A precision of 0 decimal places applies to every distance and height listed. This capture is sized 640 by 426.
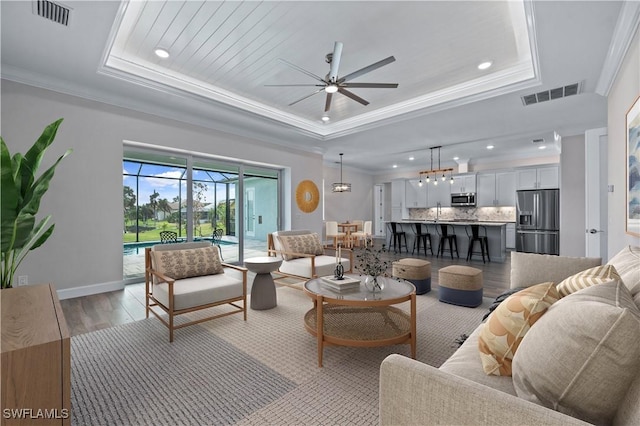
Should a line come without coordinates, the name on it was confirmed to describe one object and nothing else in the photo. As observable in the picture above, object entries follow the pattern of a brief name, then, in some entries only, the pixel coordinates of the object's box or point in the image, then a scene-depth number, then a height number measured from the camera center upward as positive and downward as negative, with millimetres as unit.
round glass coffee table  2266 -977
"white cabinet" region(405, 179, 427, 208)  10547 +661
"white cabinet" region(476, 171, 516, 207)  8766 +688
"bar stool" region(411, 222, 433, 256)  7906 -658
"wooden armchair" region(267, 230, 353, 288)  4211 -654
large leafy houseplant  1853 +121
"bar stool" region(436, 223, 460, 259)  7496 -642
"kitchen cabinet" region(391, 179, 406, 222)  11031 +505
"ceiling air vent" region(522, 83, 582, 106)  3920 +1648
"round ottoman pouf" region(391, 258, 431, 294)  4133 -865
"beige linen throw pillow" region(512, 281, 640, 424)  802 -430
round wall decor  7051 +407
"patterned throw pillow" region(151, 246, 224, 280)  3057 -534
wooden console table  1136 -652
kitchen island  6832 -623
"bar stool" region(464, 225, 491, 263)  6953 -606
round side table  3477 -868
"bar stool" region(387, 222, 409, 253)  8398 -603
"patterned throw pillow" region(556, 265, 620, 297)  1373 -328
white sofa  790 -555
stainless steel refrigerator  7152 -242
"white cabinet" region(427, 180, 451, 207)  10039 +611
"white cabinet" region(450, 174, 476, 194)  9441 +925
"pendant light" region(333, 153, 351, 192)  9141 +792
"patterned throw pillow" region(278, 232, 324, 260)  4555 -504
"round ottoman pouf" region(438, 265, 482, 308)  3564 -920
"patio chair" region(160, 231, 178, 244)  5098 -415
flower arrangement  2623 -510
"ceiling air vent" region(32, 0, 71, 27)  2416 +1723
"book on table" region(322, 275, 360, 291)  2587 -640
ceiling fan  2879 +1467
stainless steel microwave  9422 +409
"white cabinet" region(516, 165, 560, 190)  8008 +950
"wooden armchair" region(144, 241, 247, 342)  2711 -704
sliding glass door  4840 +182
